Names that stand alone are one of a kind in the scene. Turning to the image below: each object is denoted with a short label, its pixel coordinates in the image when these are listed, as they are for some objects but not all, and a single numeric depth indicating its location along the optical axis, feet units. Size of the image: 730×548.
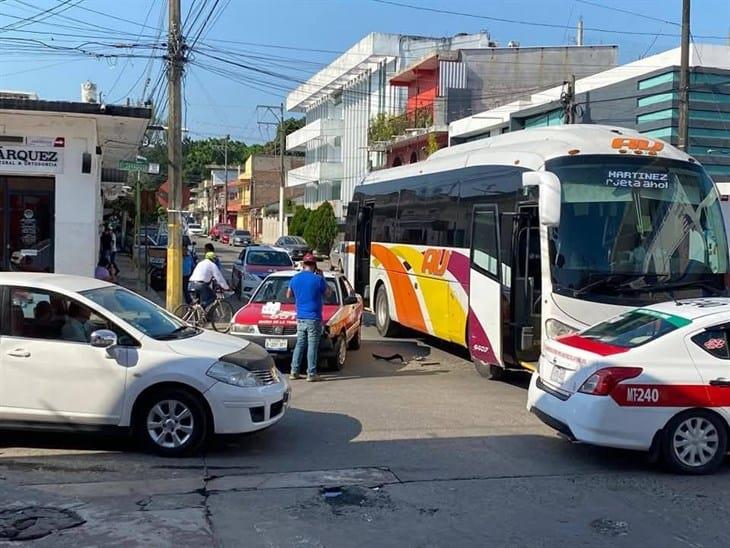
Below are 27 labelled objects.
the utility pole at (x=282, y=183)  200.75
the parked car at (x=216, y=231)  248.73
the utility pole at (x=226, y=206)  340.59
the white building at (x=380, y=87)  135.33
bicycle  54.80
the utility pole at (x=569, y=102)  88.07
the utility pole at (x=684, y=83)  63.00
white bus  32.71
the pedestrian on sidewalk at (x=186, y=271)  67.92
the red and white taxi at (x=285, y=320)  40.27
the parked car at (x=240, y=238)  210.59
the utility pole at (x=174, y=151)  56.03
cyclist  56.29
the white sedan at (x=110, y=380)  24.48
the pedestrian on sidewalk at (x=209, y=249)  59.28
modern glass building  76.38
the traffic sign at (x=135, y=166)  66.03
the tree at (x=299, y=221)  193.32
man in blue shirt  37.35
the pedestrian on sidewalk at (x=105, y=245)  82.29
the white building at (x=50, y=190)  55.72
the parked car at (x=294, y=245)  147.74
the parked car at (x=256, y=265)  75.66
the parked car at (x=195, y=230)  297.31
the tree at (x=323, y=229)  174.19
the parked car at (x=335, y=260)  106.01
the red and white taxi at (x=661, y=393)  23.40
